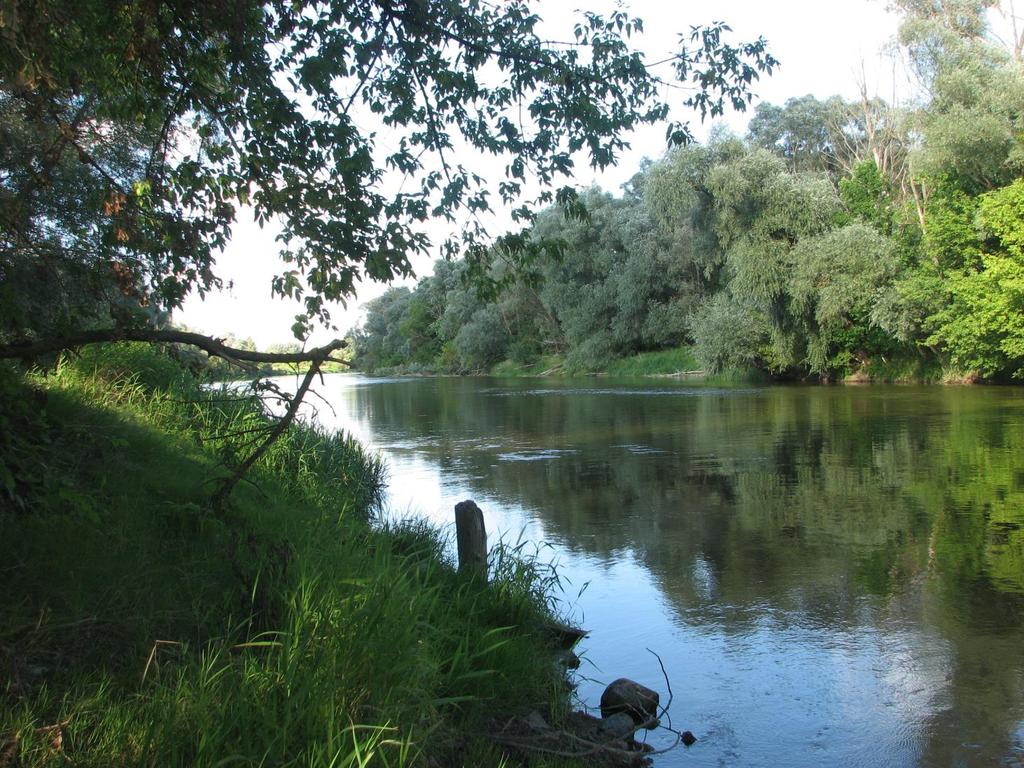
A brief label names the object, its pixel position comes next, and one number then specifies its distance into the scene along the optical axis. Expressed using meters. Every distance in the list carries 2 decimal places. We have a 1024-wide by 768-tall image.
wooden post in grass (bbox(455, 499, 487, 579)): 6.71
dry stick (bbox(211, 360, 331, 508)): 4.15
